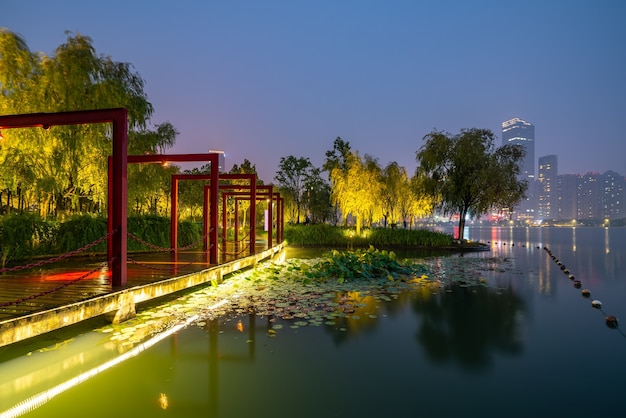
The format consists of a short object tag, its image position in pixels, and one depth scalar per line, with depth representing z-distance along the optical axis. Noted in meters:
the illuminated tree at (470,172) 26.45
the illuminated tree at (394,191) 30.80
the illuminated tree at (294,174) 43.00
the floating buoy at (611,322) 7.48
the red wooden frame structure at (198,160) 10.73
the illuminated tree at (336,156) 39.41
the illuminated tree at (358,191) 28.59
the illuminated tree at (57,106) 11.88
